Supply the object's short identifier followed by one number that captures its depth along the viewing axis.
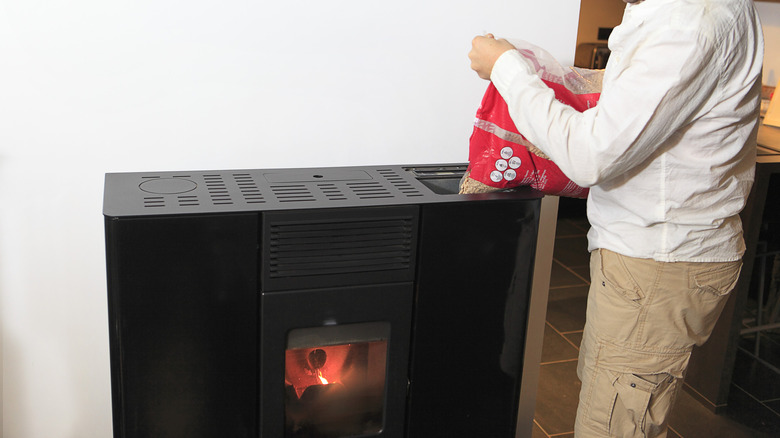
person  1.14
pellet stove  1.28
